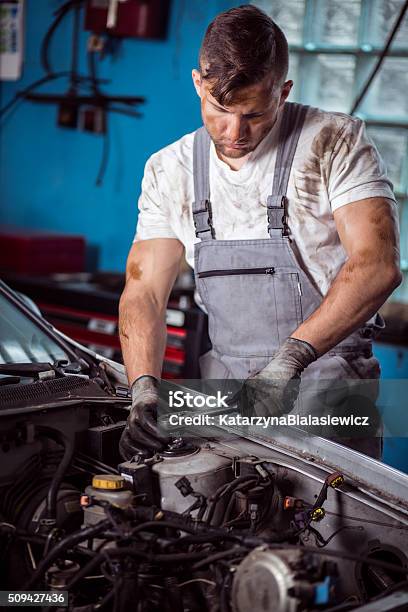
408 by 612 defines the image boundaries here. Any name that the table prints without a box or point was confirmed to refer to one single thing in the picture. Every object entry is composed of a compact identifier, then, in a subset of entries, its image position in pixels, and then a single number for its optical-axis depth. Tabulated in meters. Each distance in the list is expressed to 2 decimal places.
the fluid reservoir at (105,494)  1.80
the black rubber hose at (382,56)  3.87
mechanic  2.28
